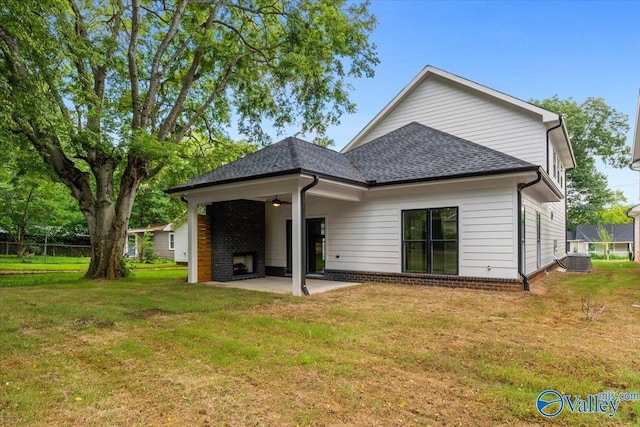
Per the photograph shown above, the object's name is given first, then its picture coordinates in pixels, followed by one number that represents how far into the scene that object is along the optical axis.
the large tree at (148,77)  8.20
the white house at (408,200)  8.55
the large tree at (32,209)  20.25
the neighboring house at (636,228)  18.13
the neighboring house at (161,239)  25.52
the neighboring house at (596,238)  37.28
